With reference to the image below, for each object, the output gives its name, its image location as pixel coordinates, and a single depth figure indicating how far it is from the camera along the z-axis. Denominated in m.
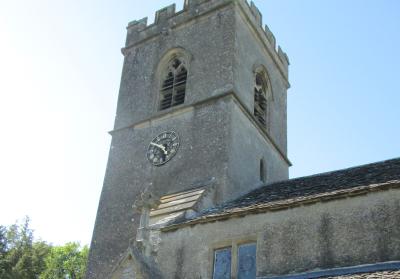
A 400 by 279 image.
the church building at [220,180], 10.88
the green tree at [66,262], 35.94
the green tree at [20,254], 29.09
